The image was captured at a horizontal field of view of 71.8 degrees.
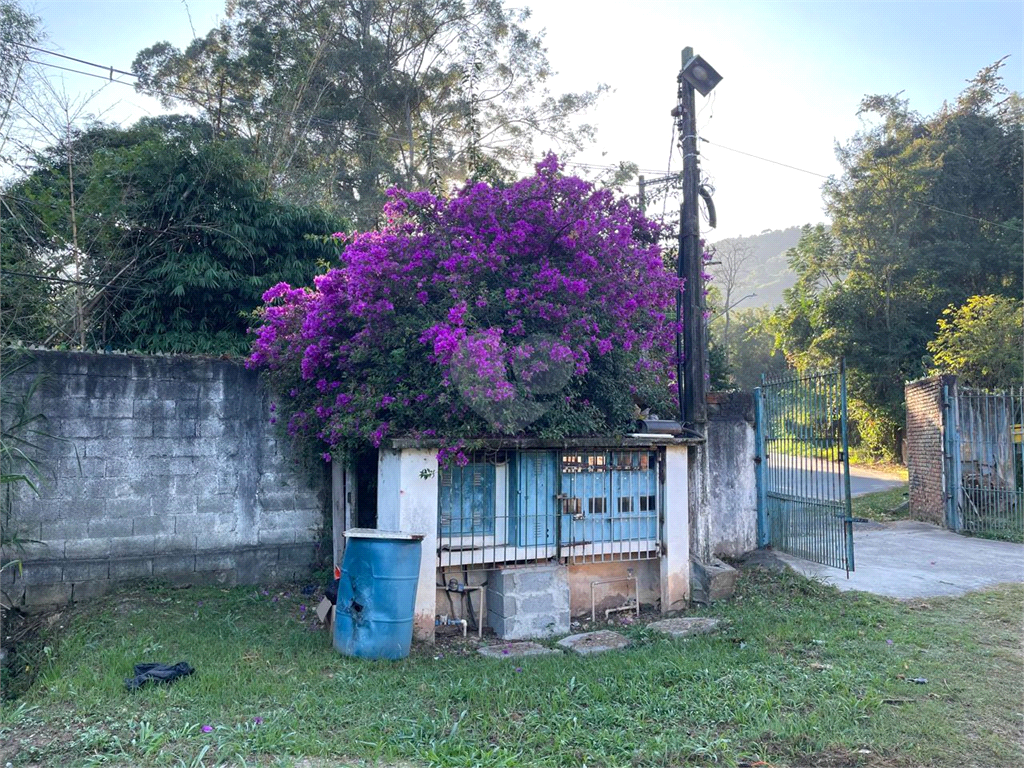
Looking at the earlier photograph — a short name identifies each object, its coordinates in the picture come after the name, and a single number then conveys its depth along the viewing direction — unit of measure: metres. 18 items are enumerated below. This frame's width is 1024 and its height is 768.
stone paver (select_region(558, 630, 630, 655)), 5.43
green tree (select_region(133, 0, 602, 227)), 14.92
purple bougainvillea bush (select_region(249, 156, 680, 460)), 5.73
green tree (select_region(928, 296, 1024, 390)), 13.27
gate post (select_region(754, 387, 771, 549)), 8.01
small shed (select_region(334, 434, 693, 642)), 5.68
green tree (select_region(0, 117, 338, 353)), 8.35
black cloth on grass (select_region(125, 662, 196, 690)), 4.36
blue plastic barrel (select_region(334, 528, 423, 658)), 5.05
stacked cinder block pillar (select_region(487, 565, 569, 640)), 5.92
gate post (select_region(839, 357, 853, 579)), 6.39
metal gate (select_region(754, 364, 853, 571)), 6.89
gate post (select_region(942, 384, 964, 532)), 10.55
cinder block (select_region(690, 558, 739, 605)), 6.63
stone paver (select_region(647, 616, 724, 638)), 5.73
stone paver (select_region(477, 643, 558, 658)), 5.32
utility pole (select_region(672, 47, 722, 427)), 7.17
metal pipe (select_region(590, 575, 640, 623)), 6.44
